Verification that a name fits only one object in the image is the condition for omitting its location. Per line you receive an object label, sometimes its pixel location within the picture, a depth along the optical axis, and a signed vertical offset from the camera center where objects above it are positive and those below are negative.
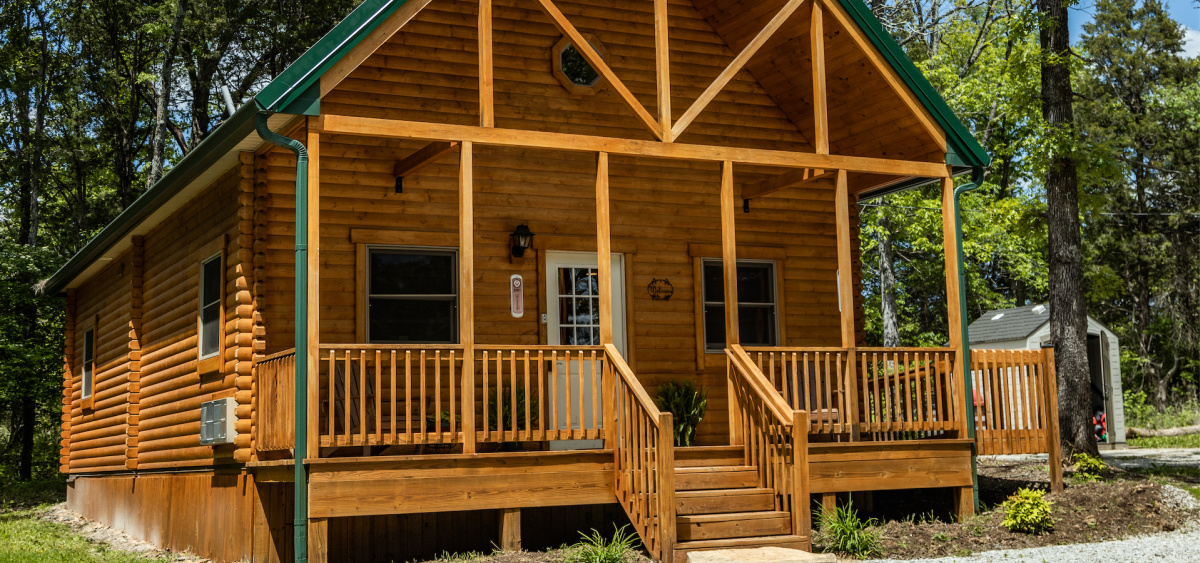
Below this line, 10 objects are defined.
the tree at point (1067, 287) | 12.98 +1.21
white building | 20.36 +0.82
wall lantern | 10.52 +1.59
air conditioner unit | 9.37 -0.17
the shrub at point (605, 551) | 7.67 -1.16
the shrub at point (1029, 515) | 9.17 -1.13
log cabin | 8.10 +1.11
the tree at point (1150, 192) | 32.16 +5.99
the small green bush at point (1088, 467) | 11.80 -0.93
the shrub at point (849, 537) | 8.45 -1.21
